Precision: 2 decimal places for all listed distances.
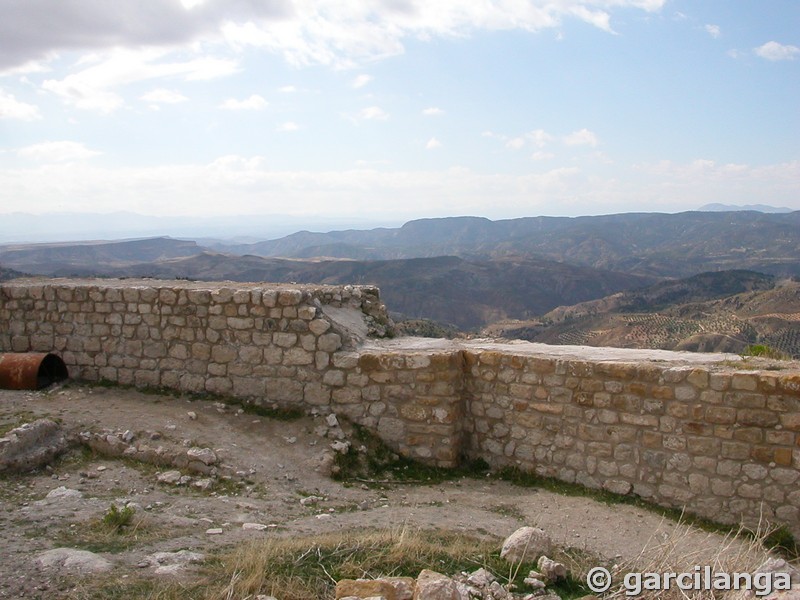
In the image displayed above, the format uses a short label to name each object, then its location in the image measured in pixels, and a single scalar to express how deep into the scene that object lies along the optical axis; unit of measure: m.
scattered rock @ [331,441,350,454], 6.97
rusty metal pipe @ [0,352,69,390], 7.96
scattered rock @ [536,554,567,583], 4.22
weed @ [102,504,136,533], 4.65
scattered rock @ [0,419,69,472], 5.93
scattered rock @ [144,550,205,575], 3.89
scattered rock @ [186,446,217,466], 6.33
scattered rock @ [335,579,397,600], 3.55
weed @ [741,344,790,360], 7.42
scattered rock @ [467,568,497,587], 4.05
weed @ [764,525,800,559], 5.68
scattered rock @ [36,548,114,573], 3.81
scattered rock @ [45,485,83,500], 5.36
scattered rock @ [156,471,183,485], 6.04
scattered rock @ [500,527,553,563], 4.45
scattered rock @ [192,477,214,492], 6.01
